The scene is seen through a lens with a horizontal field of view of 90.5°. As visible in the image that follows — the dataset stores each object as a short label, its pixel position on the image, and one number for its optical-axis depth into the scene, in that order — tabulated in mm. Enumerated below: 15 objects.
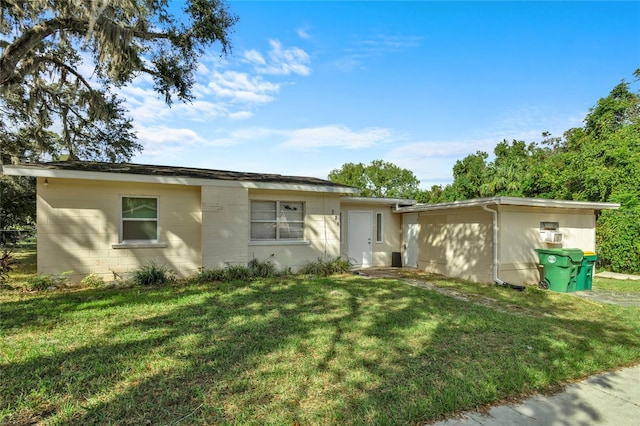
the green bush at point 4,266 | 7168
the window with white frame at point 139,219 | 8633
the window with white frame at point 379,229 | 12953
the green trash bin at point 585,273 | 8688
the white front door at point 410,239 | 12516
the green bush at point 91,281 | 7906
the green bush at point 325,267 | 10125
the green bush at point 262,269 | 9263
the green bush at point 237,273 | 8727
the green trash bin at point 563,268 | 8523
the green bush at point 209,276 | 8602
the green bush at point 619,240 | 10797
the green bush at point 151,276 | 8078
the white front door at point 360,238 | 12344
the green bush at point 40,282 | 7195
